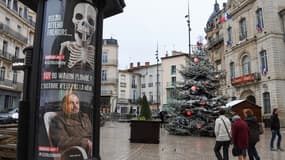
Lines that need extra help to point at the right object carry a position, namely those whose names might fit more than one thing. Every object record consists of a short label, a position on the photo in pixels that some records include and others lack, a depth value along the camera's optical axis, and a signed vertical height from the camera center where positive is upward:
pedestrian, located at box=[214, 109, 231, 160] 6.70 -0.71
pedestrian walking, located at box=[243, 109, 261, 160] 6.99 -0.71
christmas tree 15.16 +0.48
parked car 19.78 -0.84
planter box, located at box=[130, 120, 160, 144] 11.23 -1.06
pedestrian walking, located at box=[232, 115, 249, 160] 6.45 -0.71
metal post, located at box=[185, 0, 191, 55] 17.39 +5.98
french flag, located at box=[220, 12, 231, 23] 34.41 +12.34
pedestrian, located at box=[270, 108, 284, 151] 10.13 -0.62
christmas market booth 17.96 +0.09
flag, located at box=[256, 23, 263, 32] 27.69 +8.72
